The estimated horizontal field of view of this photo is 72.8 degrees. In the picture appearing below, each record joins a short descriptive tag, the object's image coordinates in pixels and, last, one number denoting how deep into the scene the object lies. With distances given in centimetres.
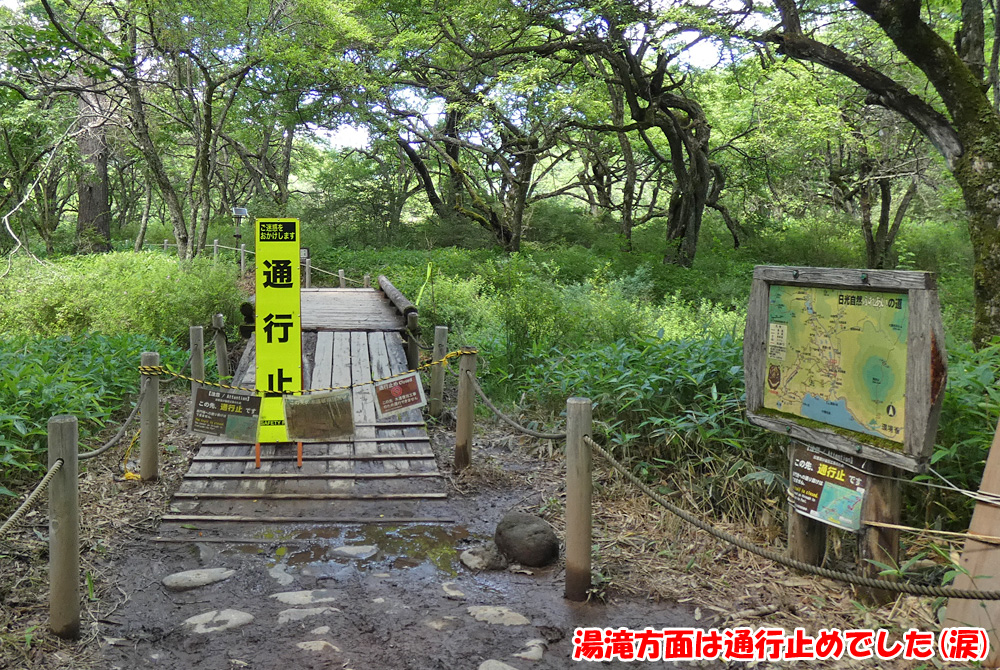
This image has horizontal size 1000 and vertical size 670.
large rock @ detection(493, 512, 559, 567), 409
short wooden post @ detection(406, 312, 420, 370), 808
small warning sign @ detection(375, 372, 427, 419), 518
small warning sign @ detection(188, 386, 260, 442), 491
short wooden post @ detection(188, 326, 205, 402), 662
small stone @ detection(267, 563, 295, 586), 390
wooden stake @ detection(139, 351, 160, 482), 502
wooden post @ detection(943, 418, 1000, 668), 292
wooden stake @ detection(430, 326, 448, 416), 710
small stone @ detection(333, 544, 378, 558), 428
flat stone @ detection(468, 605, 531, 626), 348
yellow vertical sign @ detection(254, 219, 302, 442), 553
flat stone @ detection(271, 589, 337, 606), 366
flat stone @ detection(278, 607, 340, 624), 348
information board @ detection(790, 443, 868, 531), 331
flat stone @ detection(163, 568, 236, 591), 380
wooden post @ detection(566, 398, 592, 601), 357
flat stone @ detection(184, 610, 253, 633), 338
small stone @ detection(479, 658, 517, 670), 308
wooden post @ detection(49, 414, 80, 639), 309
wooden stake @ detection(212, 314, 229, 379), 814
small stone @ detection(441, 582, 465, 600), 376
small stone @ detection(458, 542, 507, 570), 411
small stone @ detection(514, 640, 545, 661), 318
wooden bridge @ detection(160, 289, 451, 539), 481
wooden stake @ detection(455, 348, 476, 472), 552
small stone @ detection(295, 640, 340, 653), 319
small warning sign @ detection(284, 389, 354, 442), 531
